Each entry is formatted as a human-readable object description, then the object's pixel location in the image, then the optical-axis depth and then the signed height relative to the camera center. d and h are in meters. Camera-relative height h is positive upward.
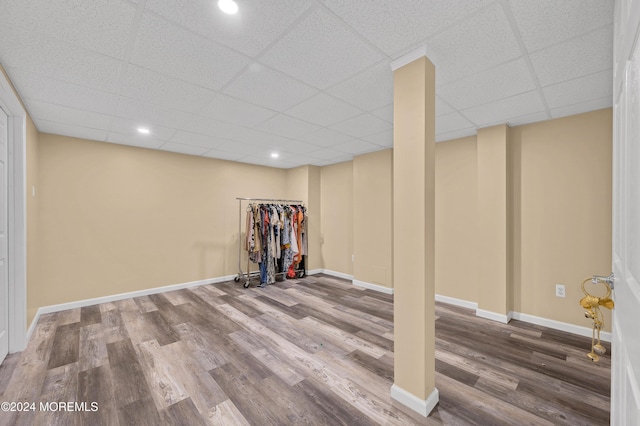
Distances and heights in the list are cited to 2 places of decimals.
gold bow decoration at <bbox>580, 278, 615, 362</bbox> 0.98 -0.39
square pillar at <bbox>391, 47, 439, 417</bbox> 1.67 -0.14
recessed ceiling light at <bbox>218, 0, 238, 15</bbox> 1.32 +1.04
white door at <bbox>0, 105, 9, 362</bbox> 2.21 -0.31
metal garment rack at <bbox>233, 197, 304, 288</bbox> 4.80 -0.79
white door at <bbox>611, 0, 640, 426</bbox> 0.63 -0.02
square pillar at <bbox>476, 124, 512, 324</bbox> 3.02 -0.15
